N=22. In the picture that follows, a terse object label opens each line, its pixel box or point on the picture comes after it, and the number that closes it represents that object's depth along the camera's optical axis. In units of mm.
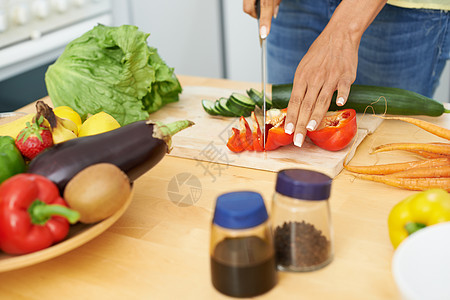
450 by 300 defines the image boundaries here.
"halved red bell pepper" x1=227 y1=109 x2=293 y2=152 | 1221
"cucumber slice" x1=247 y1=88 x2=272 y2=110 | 1413
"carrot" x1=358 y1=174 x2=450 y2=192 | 1014
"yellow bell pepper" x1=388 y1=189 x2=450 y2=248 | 782
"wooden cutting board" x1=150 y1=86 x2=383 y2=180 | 1186
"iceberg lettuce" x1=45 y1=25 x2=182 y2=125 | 1398
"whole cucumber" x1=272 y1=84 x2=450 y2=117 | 1381
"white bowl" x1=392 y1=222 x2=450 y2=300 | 633
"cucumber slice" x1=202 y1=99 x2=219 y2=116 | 1469
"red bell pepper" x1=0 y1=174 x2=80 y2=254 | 726
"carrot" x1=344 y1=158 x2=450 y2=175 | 1074
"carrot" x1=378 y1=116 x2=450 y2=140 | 1150
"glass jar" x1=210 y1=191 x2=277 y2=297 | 676
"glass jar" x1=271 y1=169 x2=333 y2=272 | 778
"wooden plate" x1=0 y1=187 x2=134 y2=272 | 745
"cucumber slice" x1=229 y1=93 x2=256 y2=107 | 1476
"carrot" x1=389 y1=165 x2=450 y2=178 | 1037
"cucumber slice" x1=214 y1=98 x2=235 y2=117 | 1455
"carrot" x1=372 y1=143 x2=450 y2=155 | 1098
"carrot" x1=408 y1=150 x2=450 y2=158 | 1127
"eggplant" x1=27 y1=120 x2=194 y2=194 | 857
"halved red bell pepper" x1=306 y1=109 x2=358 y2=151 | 1193
